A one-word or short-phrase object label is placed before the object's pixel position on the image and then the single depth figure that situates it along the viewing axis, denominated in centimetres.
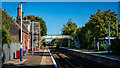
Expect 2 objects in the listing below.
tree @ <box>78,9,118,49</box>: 5006
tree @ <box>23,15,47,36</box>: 7275
